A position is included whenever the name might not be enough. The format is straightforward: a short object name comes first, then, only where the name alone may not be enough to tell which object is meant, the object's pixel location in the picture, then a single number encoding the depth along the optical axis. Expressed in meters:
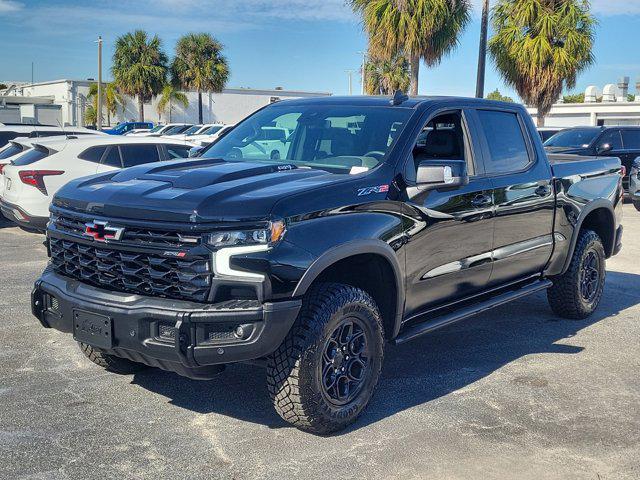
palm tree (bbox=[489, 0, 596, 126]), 26.12
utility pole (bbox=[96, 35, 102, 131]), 48.47
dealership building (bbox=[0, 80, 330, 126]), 62.72
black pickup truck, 3.87
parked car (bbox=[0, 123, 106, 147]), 14.14
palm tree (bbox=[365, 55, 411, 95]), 44.25
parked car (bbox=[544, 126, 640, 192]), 17.05
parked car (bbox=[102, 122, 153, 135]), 41.47
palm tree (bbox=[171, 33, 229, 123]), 51.16
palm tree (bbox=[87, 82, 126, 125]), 56.12
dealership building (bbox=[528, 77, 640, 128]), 49.41
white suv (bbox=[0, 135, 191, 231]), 10.06
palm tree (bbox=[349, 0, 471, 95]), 25.55
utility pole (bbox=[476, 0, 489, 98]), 22.34
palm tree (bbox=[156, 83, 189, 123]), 52.16
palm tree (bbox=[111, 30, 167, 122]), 49.66
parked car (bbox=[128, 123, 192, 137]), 37.76
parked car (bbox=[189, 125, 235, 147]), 33.87
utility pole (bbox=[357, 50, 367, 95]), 45.59
